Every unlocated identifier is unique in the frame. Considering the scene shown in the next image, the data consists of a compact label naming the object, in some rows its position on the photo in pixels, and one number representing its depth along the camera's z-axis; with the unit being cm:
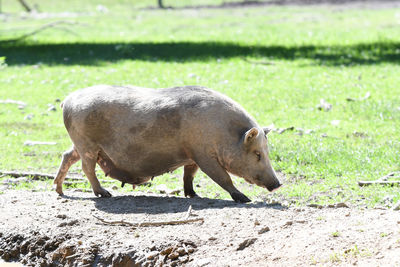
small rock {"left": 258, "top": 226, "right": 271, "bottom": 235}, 1254
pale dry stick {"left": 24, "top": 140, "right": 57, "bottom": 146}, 2336
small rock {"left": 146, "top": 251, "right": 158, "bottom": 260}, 1244
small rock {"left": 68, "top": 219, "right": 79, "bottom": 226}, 1428
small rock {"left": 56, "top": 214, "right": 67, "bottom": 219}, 1473
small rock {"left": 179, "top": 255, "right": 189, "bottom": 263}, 1216
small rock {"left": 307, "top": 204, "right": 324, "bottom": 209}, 1472
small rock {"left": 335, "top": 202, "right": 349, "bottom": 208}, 1476
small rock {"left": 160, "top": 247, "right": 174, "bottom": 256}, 1245
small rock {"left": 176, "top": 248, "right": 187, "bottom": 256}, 1232
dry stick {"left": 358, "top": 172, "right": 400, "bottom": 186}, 1722
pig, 1555
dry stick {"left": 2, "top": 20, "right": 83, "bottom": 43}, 4106
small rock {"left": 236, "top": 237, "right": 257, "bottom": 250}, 1215
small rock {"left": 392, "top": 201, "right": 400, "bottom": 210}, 1392
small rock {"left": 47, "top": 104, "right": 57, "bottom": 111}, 2812
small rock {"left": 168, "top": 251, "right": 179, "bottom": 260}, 1227
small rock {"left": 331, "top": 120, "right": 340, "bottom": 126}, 2460
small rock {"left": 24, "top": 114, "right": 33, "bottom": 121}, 2695
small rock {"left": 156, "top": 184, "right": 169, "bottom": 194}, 1810
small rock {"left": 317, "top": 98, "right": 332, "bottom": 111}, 2676
